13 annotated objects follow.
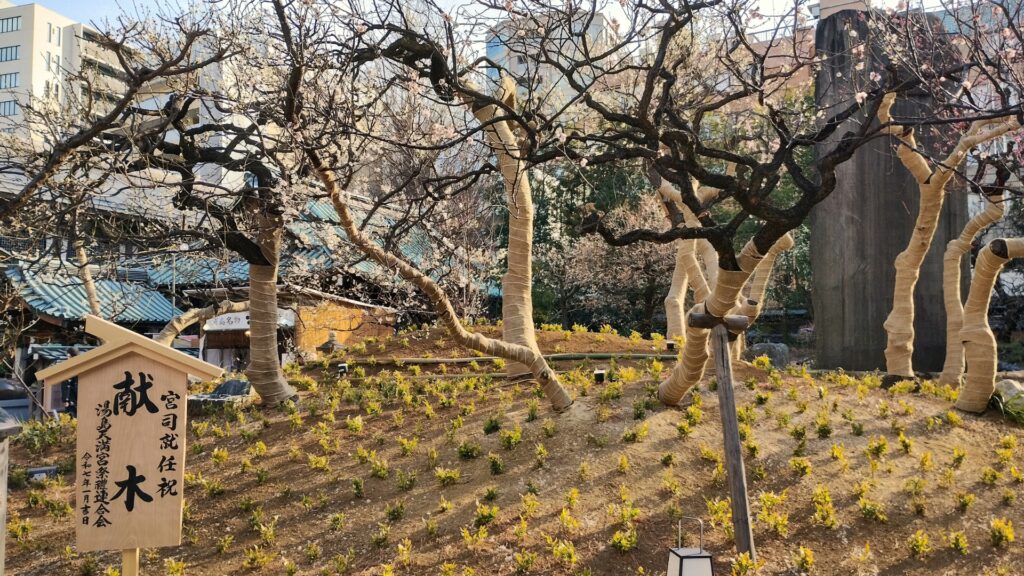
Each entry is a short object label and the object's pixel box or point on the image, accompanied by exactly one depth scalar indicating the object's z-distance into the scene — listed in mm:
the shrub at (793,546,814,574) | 5250
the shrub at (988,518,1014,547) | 5527
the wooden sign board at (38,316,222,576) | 4719
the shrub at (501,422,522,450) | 7070
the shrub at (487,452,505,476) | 6629
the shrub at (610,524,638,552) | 5523
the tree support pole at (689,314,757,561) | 5324
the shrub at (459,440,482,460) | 6996
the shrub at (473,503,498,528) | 5941
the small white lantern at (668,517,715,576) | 4434
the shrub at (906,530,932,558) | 5449
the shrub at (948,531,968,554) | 5461
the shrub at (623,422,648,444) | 6988
